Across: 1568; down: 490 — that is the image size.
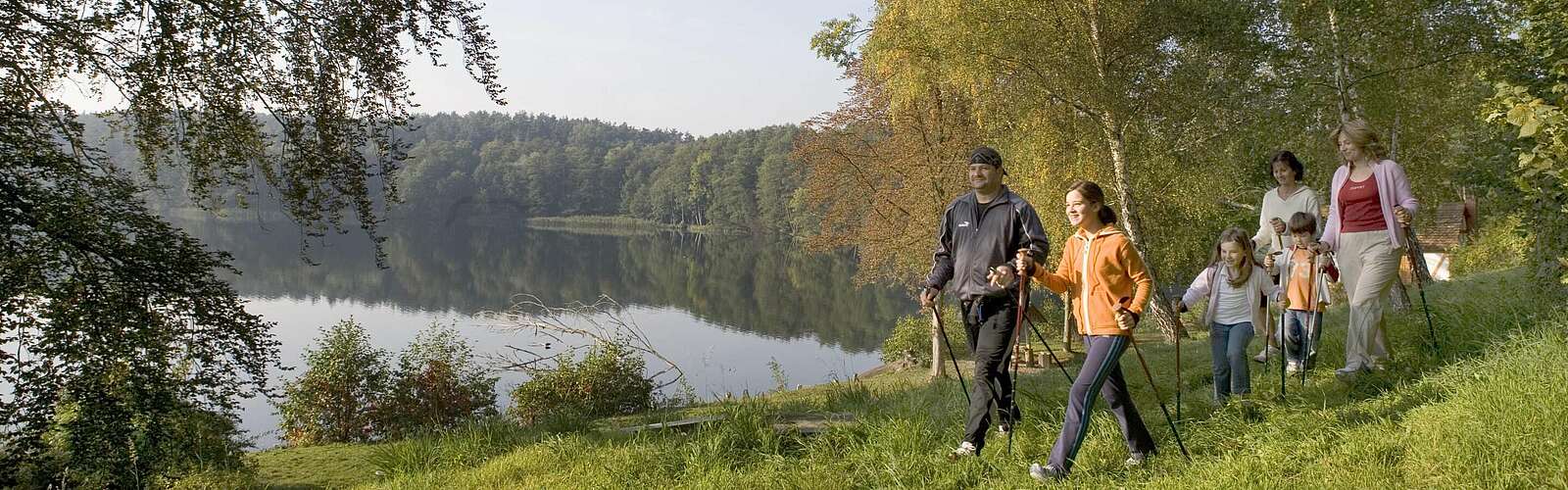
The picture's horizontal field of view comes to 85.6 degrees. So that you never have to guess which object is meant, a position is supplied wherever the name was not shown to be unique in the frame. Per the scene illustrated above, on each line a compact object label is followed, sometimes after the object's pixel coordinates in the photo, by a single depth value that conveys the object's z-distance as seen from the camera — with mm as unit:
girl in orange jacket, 3854
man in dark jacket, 4477
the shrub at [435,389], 12102
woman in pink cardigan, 4992
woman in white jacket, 5723
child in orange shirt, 5602
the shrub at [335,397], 11734
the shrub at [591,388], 12492
